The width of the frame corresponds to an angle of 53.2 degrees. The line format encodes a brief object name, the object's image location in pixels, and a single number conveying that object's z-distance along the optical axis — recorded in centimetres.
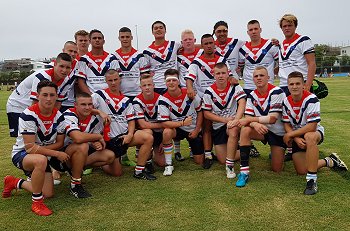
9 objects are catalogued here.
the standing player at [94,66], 573
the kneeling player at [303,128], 442
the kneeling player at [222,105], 550
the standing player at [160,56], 635
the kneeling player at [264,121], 497
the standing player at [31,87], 499
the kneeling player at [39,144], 408
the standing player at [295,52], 541
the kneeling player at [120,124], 529
